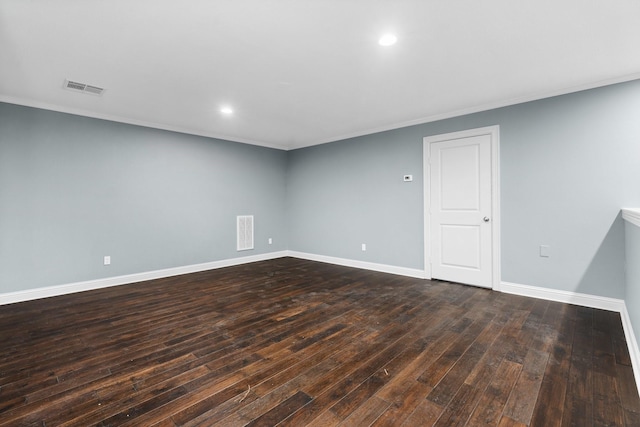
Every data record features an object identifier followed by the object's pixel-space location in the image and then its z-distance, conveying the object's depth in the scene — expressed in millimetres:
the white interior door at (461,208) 3984
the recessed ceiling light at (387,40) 2291
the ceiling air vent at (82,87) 3133
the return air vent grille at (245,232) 5840
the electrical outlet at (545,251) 3504
